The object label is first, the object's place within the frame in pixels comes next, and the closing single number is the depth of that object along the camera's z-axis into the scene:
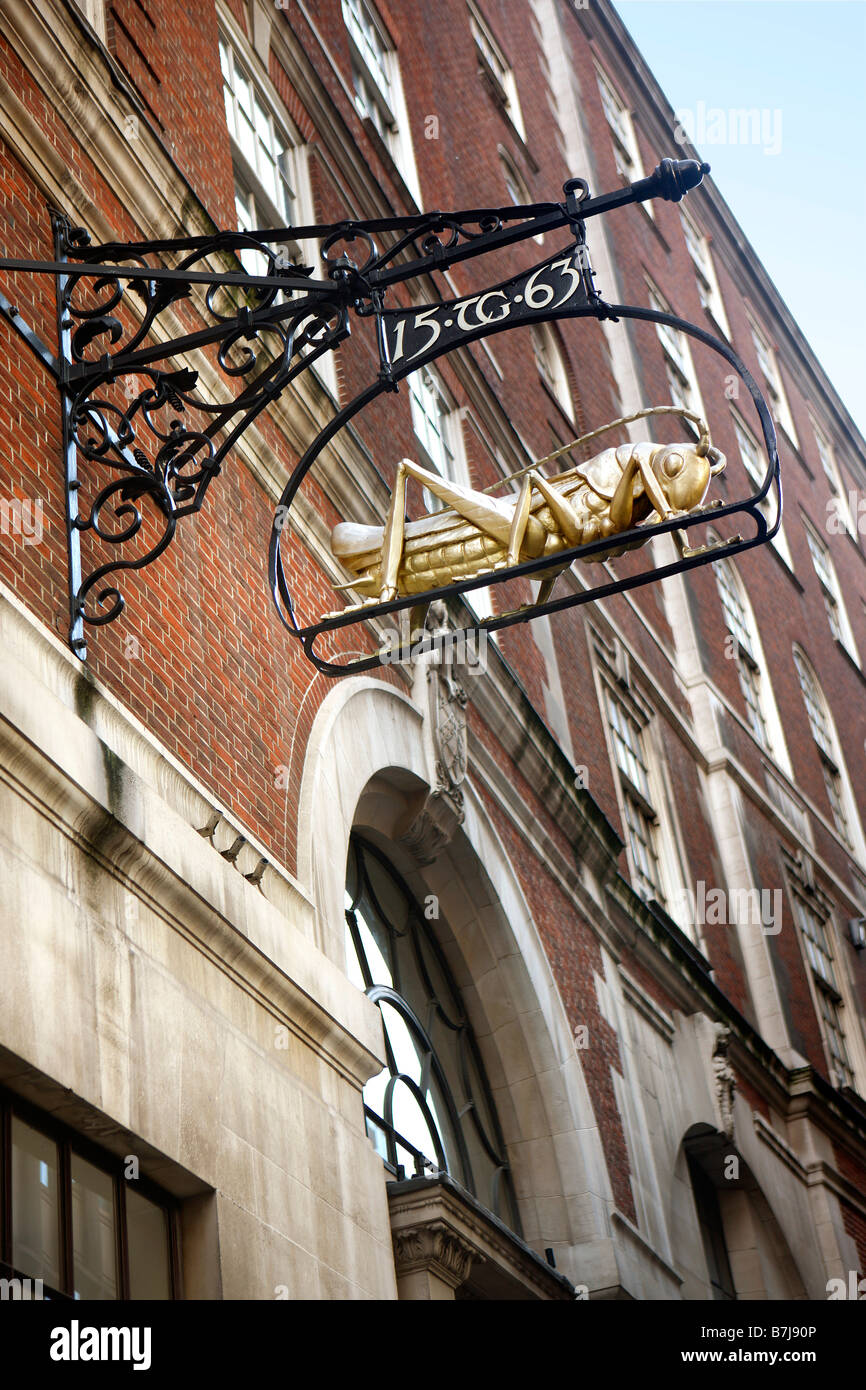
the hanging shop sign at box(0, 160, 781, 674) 7.14
